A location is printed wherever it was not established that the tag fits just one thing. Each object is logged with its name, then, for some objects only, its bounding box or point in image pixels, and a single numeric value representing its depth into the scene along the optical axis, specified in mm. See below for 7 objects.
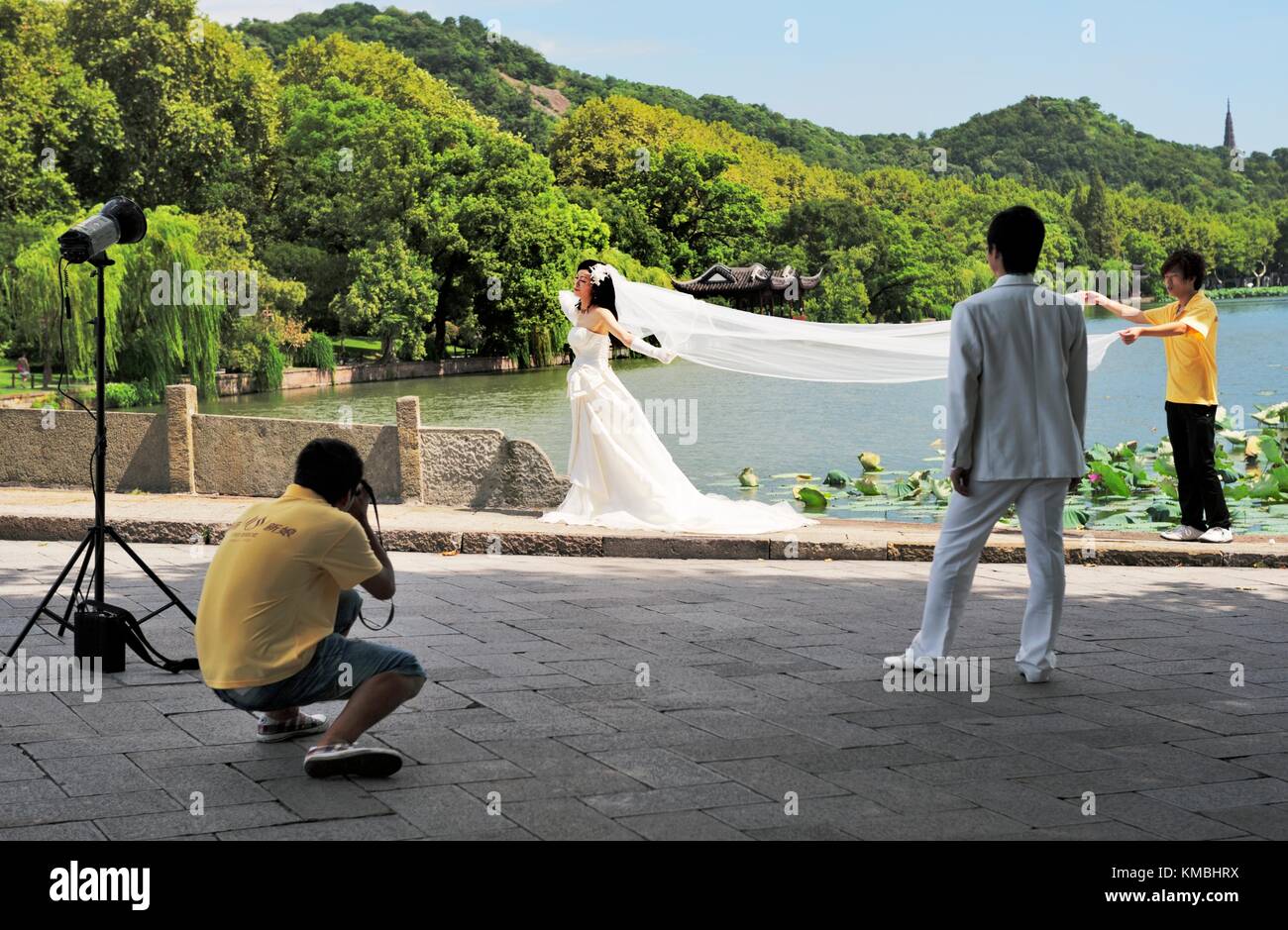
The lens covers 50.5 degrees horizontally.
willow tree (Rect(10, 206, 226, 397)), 36875
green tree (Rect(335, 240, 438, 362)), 52500
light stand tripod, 6242
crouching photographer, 4559
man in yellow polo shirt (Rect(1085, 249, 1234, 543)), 9461
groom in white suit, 5828
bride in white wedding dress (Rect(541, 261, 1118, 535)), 11141
